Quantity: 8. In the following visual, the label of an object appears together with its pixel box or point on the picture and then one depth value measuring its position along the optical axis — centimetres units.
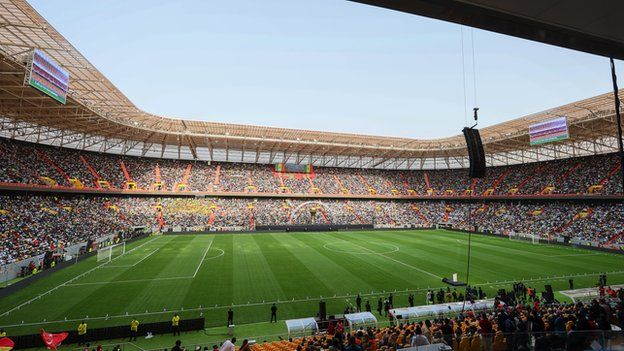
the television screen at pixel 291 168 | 6806
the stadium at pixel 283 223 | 1421
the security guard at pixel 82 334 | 1362
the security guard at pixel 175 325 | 1478
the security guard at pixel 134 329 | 1423
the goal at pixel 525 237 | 4220
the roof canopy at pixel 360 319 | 1445
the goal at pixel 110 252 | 2997
